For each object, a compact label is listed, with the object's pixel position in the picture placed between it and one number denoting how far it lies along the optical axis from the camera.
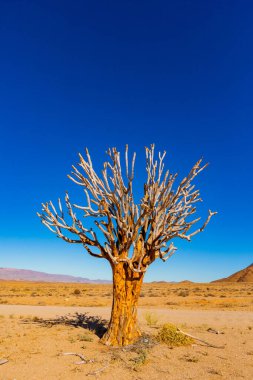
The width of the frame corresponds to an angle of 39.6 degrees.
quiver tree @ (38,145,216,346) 8.03
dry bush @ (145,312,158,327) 11.23
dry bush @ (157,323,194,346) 8.06
